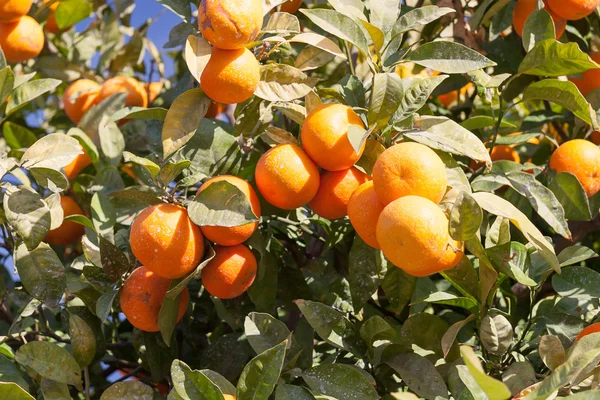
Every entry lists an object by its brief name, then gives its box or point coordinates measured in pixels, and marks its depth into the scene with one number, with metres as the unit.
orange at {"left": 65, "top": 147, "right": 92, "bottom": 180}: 1.72
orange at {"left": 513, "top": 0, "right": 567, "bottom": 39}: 1.52
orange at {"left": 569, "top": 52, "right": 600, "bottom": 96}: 1.58
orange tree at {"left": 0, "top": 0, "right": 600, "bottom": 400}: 1.07
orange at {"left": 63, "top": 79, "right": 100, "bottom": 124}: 1.86
